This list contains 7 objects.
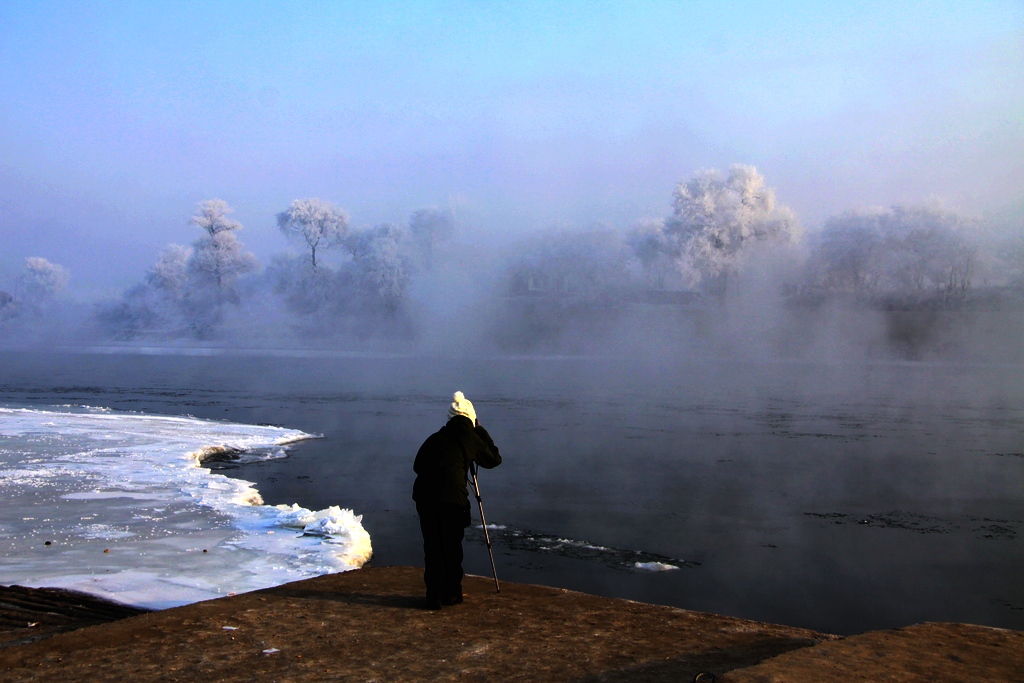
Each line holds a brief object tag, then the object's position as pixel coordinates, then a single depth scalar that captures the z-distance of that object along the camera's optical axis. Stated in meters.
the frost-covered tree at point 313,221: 93.81
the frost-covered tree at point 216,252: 96.31
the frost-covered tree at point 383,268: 92.12
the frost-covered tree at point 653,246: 89.00
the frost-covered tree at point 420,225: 95.62
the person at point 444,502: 6.70
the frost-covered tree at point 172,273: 103.06
